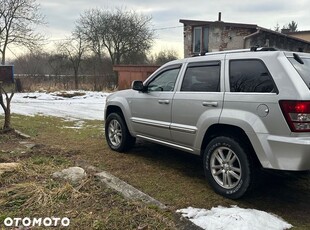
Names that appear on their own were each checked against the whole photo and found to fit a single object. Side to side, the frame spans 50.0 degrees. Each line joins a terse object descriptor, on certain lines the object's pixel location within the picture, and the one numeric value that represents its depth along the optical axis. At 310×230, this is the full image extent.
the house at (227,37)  20.62
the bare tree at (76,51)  29.75
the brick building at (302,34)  32.28
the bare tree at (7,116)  7.91
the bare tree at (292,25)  55.01
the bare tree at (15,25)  18.92
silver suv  3.49
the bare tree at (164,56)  33.84
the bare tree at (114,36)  31.11
